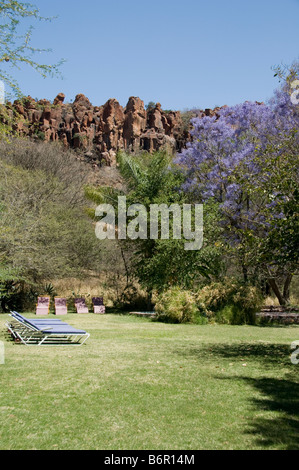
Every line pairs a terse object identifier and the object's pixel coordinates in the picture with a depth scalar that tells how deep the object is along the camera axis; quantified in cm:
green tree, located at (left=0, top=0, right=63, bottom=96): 714
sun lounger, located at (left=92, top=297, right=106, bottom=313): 1964
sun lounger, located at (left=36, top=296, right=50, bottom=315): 1850
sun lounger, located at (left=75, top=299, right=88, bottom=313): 1963
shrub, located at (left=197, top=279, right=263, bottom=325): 1598
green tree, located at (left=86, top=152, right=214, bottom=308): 1756
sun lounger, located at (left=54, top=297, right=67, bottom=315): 1867
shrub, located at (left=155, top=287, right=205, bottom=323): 1556
